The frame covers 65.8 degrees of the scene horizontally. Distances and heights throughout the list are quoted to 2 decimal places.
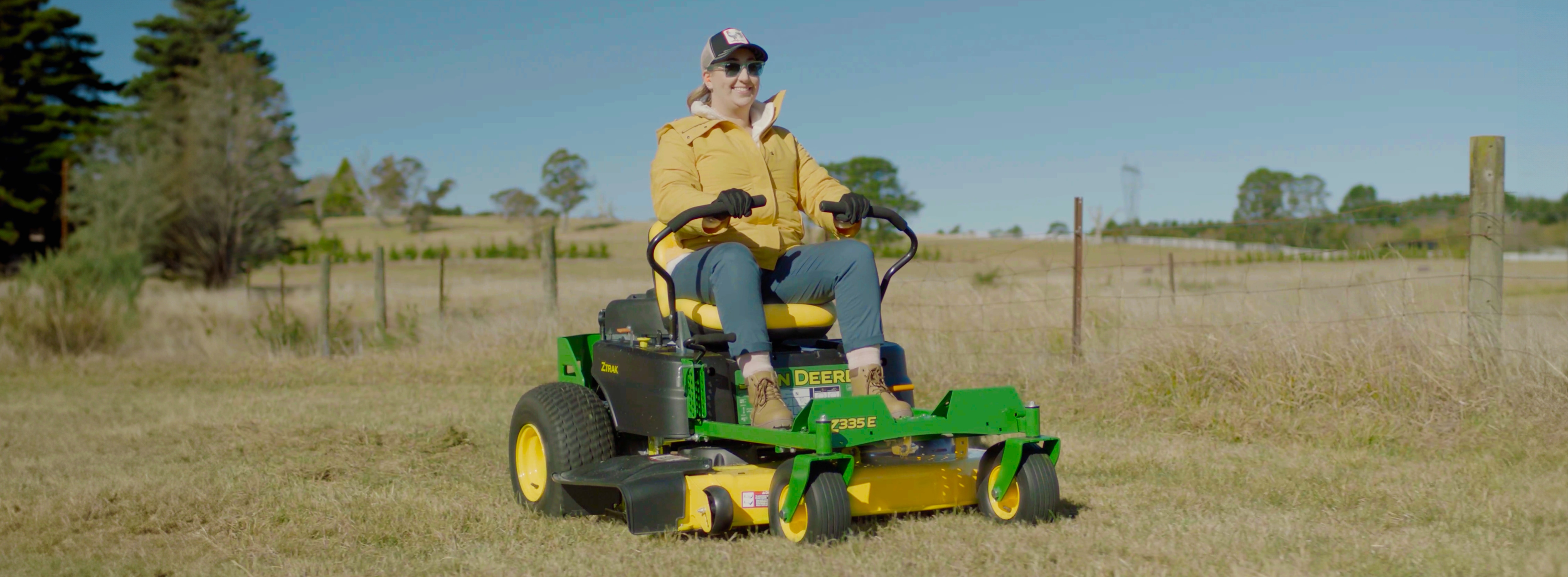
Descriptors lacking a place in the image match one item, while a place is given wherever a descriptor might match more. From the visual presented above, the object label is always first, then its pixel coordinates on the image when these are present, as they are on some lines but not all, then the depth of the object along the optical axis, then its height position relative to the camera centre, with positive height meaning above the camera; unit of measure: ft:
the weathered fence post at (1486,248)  21.94 -0.12
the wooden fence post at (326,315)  43.11 -2.50
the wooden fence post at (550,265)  41.60 -0.71
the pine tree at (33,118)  121.19 +13.14
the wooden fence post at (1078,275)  29.19 -0.78
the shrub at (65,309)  41.55 -2.18
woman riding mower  14.66 +0.25
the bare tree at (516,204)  217.36 +7.57
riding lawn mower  13.67 -2.52
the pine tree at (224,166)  116.26 +7.69
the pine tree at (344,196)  292.40 +11.99
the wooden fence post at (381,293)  44.39 -1.81
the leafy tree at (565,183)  189.67 +9.90
